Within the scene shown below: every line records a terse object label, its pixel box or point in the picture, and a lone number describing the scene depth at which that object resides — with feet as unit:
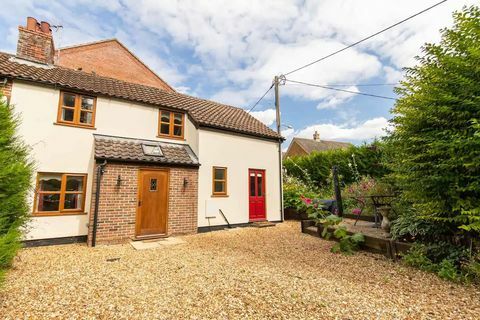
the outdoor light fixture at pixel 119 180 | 26.17
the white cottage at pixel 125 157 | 25.11
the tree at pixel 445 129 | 13.48
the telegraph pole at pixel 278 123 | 40.17
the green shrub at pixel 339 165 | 44.11
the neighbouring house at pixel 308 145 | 111.32
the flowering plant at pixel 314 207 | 24.95
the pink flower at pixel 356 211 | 33.06
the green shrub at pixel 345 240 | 20.00
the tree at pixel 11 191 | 12.75
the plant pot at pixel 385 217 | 20.27
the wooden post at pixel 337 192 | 28.48
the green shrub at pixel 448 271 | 13.79
